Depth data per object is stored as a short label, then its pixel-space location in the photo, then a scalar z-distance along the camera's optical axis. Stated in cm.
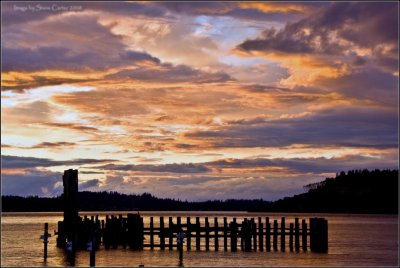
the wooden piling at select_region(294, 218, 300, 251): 5678
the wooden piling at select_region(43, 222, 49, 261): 4503
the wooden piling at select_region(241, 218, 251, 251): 5638
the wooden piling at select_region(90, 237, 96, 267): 3338
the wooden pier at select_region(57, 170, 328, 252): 5366
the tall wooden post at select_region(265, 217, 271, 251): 5638
